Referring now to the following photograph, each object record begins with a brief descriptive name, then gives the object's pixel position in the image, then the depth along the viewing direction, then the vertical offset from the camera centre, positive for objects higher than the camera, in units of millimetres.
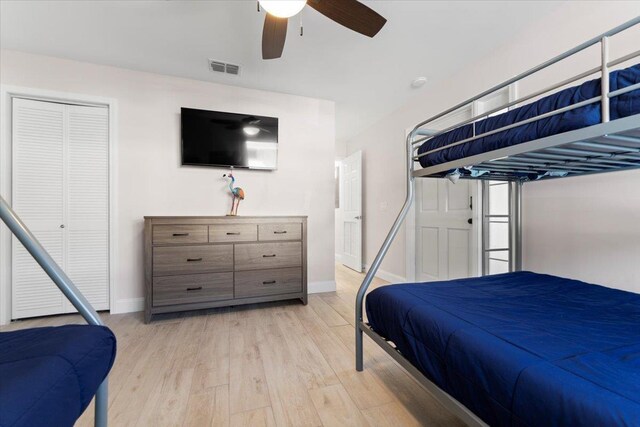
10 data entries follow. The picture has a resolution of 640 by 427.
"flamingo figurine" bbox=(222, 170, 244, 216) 2863 +213
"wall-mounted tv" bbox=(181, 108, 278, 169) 2799 +834
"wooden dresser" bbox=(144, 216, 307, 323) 2375 -463
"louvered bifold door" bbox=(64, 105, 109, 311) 2561 +127
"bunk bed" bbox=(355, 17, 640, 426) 651 -409
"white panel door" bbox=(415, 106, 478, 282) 2703 -159
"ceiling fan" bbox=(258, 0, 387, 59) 1323 +1173
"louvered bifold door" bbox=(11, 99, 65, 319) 2432 +193
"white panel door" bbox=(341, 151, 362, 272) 4422 +52
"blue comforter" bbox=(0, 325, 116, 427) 515 -376
